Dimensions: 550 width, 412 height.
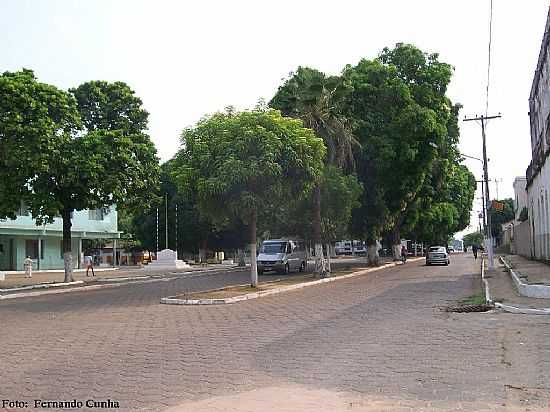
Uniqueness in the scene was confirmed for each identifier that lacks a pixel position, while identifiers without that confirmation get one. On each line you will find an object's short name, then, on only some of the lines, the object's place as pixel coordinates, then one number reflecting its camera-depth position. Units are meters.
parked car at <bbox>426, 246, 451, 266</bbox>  48.41
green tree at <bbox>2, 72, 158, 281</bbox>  26.28
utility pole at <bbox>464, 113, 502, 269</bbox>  38.06
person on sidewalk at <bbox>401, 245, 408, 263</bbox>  56.42
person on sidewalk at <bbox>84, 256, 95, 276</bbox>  42.02
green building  47.31
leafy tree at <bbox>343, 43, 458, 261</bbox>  36.53
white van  37.94
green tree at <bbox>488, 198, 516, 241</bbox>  113.75
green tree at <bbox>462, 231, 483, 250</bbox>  151.88
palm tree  31.28
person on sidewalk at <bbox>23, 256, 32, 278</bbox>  40.78
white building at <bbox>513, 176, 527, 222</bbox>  70.50
